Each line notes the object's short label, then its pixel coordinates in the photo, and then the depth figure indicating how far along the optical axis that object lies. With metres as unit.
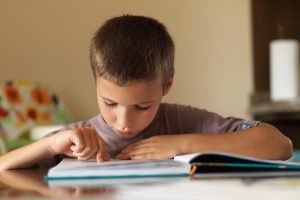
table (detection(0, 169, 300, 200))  0.69
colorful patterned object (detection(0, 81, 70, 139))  2.48
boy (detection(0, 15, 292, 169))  1.05
